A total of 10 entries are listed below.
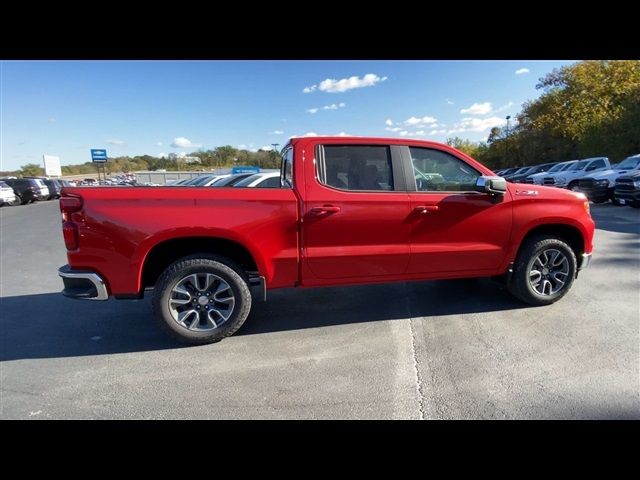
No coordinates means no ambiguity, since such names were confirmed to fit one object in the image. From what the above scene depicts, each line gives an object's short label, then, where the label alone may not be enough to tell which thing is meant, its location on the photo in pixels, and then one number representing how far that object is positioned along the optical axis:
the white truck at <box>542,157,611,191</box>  16.25
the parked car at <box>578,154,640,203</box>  13.44
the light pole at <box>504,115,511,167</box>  45.81
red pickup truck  3.07
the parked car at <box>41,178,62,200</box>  28.77
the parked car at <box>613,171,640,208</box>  11.27
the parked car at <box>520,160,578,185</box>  19.21
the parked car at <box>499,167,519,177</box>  34.83
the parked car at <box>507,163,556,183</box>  26.29
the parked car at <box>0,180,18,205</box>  21.66
